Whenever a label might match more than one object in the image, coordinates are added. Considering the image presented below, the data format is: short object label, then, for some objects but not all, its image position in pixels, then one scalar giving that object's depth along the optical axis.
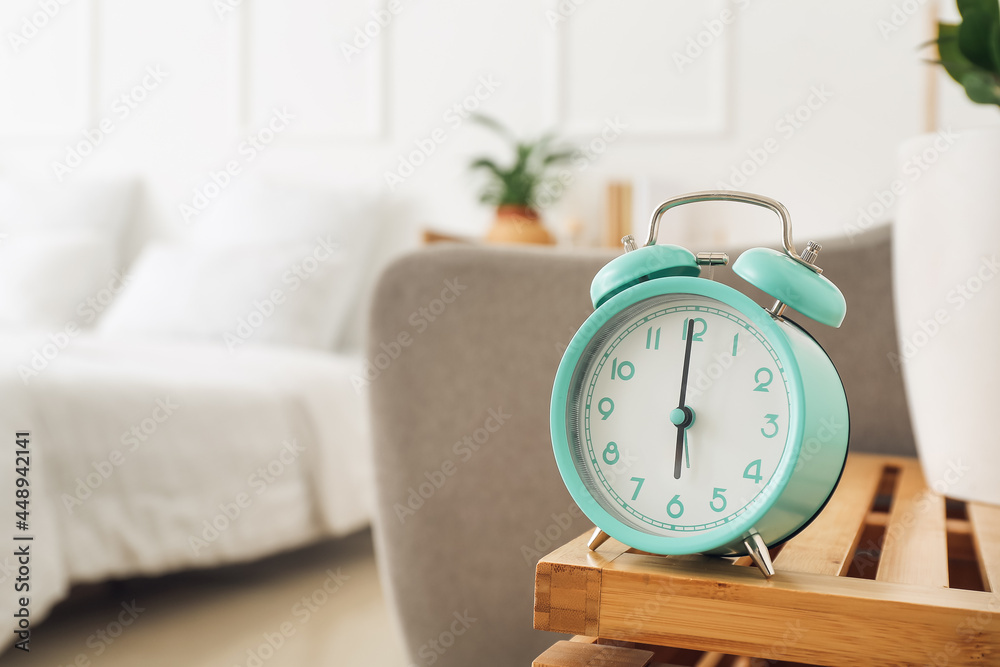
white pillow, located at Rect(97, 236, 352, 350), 2.65
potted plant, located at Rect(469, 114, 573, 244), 2.60
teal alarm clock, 0.51
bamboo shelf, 0.47
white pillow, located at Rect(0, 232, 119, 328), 2.86
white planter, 0.80
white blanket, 1.70
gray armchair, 1.21
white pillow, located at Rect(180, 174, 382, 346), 2.91
